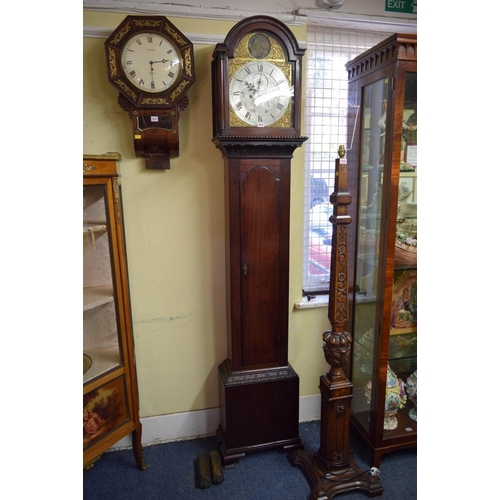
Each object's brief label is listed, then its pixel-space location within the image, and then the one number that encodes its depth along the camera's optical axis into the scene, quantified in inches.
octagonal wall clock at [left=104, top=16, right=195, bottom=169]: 61.2
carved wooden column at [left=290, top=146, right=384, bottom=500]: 62.9
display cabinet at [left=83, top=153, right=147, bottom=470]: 62.6
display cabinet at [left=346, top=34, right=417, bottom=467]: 63.6
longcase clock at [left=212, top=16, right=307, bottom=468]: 63.2
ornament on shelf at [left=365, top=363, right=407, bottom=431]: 74.7
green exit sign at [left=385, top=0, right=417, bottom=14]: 76.9
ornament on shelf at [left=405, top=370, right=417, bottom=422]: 77.4
